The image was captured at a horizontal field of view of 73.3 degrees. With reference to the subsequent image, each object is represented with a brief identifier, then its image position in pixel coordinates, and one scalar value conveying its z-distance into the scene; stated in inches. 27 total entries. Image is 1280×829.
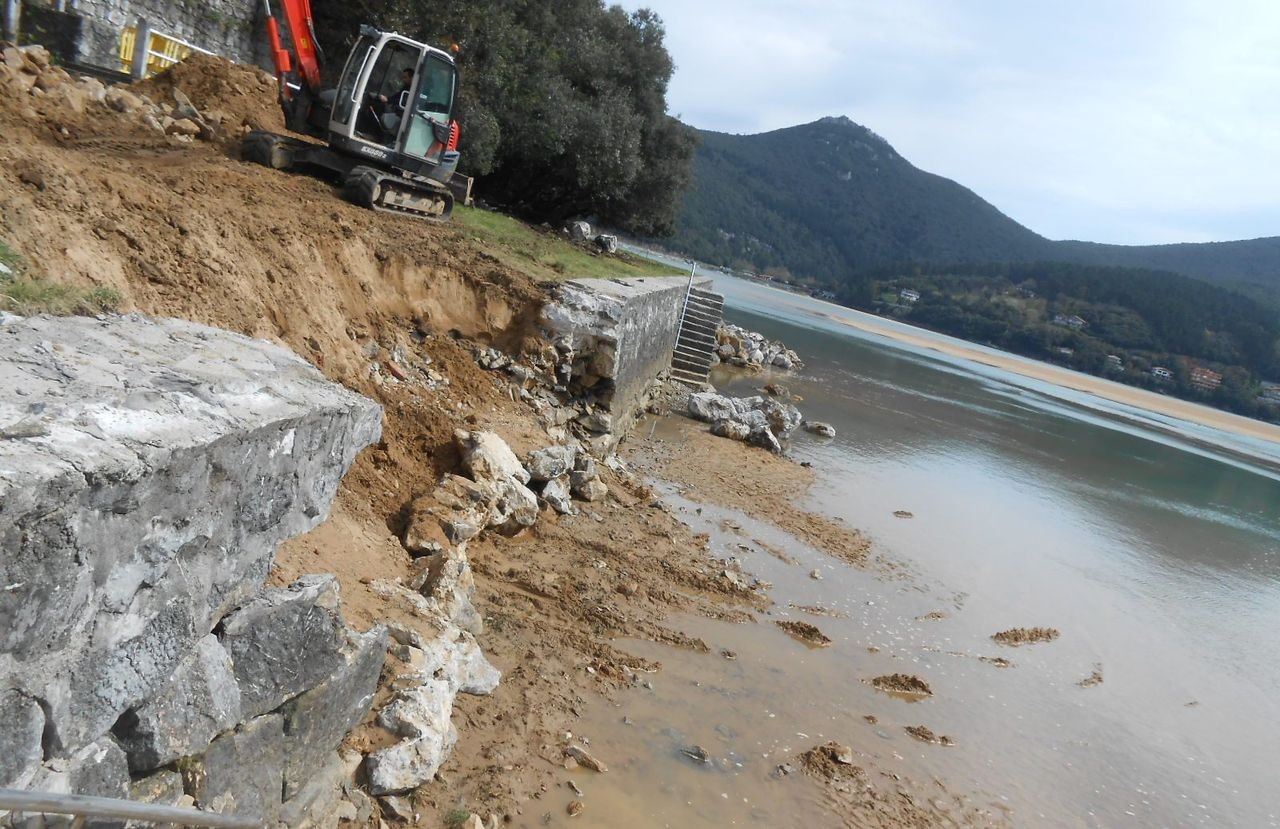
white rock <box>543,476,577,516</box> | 307.4
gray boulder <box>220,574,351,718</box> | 124.1
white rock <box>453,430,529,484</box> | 269.7
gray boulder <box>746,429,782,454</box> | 532.4
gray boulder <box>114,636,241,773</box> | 104.7
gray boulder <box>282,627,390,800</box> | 134.9
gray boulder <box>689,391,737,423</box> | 572.7
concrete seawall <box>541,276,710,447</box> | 396.2
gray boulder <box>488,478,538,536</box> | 270.1
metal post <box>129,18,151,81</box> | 542.0
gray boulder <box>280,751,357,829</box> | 134.4
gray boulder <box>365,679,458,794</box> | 153.1
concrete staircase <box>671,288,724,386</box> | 733.3
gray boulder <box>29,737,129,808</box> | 91.2
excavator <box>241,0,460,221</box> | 427.8
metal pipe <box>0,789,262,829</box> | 64.1
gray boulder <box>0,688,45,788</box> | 84.3
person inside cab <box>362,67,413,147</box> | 441.1
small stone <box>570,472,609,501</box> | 332.5
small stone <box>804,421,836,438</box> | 632.4
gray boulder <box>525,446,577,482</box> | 307.7
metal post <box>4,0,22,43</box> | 473.7
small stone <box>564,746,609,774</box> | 186.4
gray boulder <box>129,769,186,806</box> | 105.4
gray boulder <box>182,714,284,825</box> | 116.0
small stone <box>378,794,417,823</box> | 151.6
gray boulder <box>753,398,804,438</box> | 588.4
